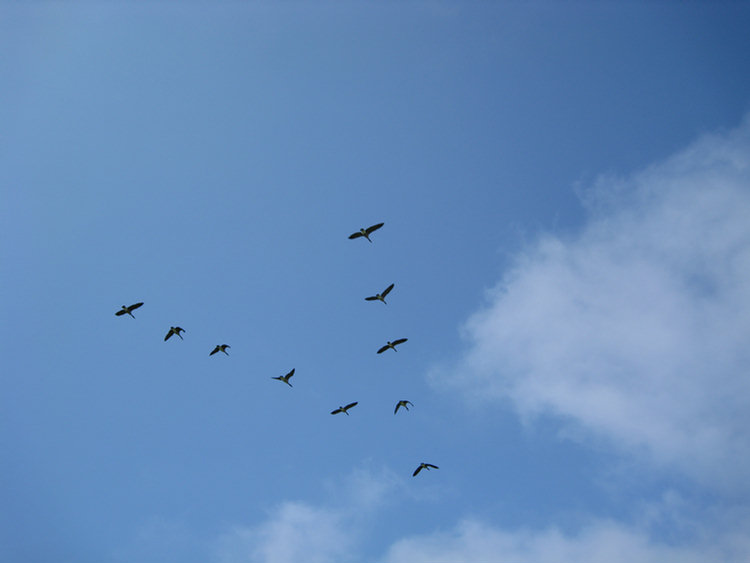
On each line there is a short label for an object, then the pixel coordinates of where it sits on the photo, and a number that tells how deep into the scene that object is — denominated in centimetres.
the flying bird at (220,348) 9288
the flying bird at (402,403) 9781
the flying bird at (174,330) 8936
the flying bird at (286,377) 9206
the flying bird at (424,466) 9056
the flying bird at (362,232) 8562
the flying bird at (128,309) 8756
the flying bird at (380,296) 8888
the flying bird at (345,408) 9525
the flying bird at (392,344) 9131
